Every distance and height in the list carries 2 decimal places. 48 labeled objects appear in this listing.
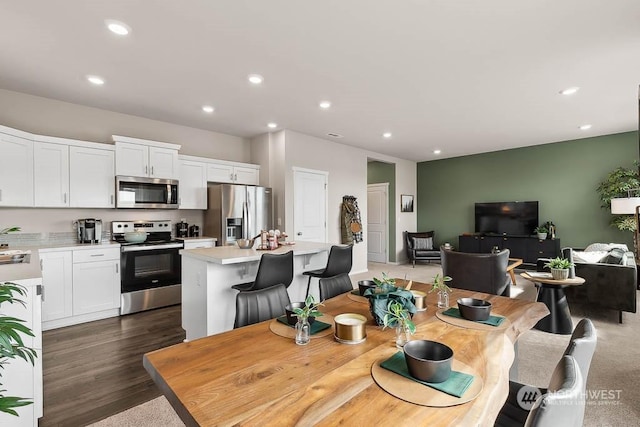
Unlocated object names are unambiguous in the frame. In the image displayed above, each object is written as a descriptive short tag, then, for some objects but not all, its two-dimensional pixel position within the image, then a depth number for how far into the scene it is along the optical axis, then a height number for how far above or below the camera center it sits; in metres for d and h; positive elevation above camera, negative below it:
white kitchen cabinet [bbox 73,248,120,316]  3.70 -0.75
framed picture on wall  8.27 +0.34
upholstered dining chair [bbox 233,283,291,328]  1.73 -0.52
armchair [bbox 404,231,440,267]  7.54 -0.80
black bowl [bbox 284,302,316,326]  1.45 -0.47
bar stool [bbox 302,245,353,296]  3.16 -0.47
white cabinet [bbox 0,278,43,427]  1.66 -0.83
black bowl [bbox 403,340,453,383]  0.94 -0.46
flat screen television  6.81 -0.08
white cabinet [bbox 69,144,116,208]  3.88 +0.53
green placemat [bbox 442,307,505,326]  1.46 -0.50
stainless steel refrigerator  4.82 +0.08
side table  3.32 -0.99
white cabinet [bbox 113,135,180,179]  4.19 +0.84
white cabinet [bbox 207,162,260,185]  5.13 +0.75
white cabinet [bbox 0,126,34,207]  3.30 +0.55
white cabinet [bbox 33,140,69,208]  3.62 +0.53
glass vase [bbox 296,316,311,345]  1.26 -0.47
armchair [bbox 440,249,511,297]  3.58 -0.66
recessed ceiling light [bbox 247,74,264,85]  3.34 +1.50
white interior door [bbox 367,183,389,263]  8.27 -0.15
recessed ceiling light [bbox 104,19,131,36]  2.41 +1.51
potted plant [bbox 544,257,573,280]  3.41 -0.60
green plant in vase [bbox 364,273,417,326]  1.35 -0.37
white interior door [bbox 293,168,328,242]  5.54 +0.21
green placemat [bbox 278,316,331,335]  1.38 -0.50
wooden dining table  0.82 -0.52
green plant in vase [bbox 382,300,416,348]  1.18 -0.42
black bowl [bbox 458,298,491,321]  1.48 -0.45
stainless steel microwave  4.18 +0.36
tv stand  6.34 -0.67
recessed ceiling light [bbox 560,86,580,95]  3.71 +1.48
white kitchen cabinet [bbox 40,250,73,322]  3.46 -0.74
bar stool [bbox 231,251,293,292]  2.60 -0.48
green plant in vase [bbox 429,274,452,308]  1.72 -0.43
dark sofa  3.53 -0.84
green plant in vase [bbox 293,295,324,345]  1.26 -0.45
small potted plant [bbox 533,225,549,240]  6.42 -0.36
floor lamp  4.50 +0.12
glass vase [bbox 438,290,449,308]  1.71 -0.46
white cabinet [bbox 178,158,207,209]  4.81 +0.52
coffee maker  3.98 -0.15
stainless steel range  4.03 -0.69
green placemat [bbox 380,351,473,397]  0.91 -0.51
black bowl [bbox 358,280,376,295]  1.92 -0.43
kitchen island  2.74 -0.60
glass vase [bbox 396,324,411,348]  1.21 -0.47
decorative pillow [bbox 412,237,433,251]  7.83 -0.71
